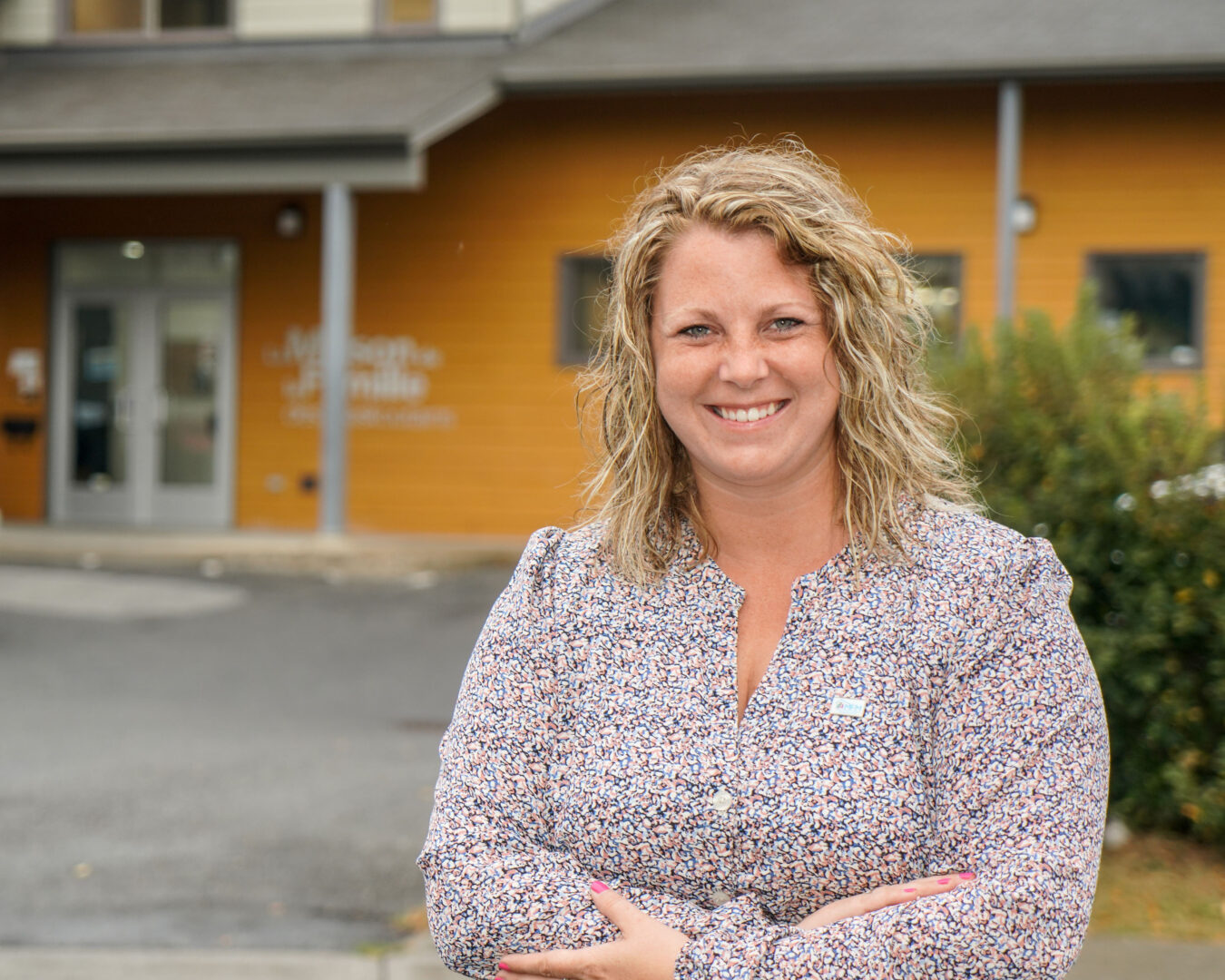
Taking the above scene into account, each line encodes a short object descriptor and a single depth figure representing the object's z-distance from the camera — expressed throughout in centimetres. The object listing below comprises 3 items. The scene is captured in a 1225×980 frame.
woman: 184
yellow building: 1243
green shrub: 455
